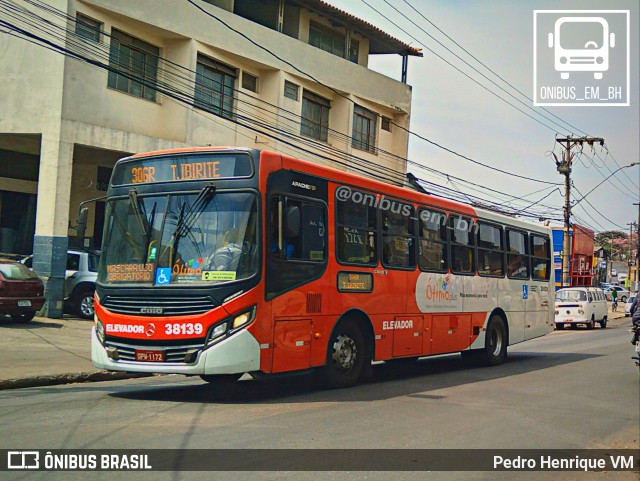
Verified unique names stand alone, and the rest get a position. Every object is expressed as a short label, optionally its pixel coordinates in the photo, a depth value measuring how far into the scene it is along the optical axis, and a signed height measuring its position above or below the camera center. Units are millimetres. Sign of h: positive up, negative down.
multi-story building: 19703 +6292
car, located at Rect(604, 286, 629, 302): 63891 +114
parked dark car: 17500 -527
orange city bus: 8922 +154
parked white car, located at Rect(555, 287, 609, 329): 31891 -577
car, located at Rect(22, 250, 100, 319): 20578 -262
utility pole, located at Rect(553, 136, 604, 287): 38500 +5587
